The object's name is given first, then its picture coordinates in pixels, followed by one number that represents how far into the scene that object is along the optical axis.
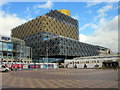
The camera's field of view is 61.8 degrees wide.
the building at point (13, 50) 63.55
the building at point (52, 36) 79.74
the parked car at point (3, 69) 27.33
